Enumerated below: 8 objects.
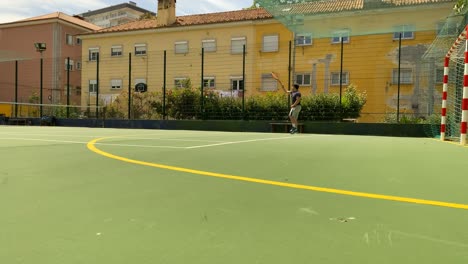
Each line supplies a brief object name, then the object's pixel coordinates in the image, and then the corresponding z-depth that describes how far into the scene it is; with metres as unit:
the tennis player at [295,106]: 12.18
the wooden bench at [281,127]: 13.85
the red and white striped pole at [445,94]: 9.81
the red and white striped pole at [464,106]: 7.60
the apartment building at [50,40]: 37.19
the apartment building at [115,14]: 73.00
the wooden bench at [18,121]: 18.88
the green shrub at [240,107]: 15.05
